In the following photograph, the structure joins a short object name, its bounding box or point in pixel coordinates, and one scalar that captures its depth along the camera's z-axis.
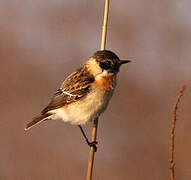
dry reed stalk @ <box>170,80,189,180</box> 5.43
